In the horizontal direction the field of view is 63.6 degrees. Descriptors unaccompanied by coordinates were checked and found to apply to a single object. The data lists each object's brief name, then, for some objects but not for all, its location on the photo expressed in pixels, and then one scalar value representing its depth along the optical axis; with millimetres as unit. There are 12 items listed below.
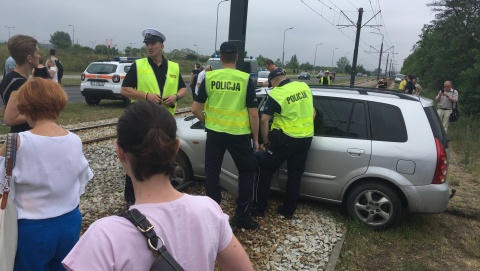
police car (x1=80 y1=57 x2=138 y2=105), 14273
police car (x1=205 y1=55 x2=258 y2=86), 18216
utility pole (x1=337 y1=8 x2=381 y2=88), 21500
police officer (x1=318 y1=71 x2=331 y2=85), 19102
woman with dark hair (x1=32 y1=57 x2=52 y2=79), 4051
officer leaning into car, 4320
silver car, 4266
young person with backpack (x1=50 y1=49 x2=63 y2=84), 12024
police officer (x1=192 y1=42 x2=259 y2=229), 3850
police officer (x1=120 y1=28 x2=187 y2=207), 3830
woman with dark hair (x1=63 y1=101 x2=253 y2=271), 1157
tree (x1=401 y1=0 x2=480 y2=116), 16031
